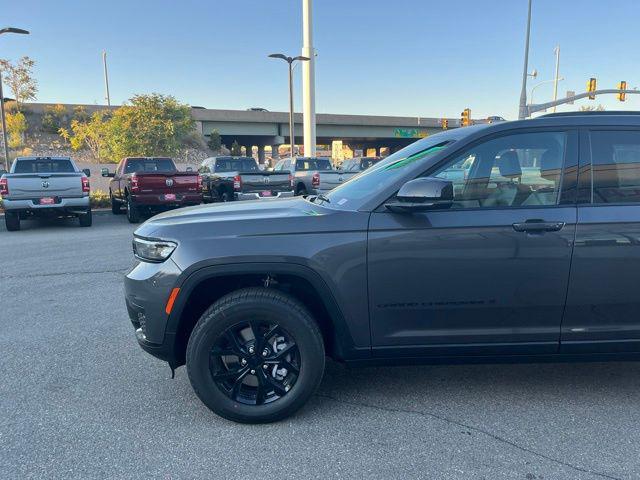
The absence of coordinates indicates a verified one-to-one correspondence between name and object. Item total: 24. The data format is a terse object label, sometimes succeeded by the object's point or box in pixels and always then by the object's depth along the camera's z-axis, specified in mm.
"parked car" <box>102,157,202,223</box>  12306
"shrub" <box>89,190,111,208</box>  16153
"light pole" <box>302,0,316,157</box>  31844
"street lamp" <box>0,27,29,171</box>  15914
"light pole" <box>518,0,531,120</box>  27484
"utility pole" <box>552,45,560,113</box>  54053
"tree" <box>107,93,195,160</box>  34250
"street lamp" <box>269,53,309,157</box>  24167
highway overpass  54812
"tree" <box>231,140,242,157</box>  59809
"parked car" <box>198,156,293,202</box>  13820
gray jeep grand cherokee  2893
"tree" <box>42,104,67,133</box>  48325
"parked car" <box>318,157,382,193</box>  15609
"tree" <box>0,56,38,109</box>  46500
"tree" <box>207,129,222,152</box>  53531
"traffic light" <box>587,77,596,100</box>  25375
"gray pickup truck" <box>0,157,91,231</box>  11156
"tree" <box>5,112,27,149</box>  42000
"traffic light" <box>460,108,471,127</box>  23650
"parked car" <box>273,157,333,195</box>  16191
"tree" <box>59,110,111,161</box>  39238
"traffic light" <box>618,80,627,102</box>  26125
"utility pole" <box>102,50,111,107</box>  56859
